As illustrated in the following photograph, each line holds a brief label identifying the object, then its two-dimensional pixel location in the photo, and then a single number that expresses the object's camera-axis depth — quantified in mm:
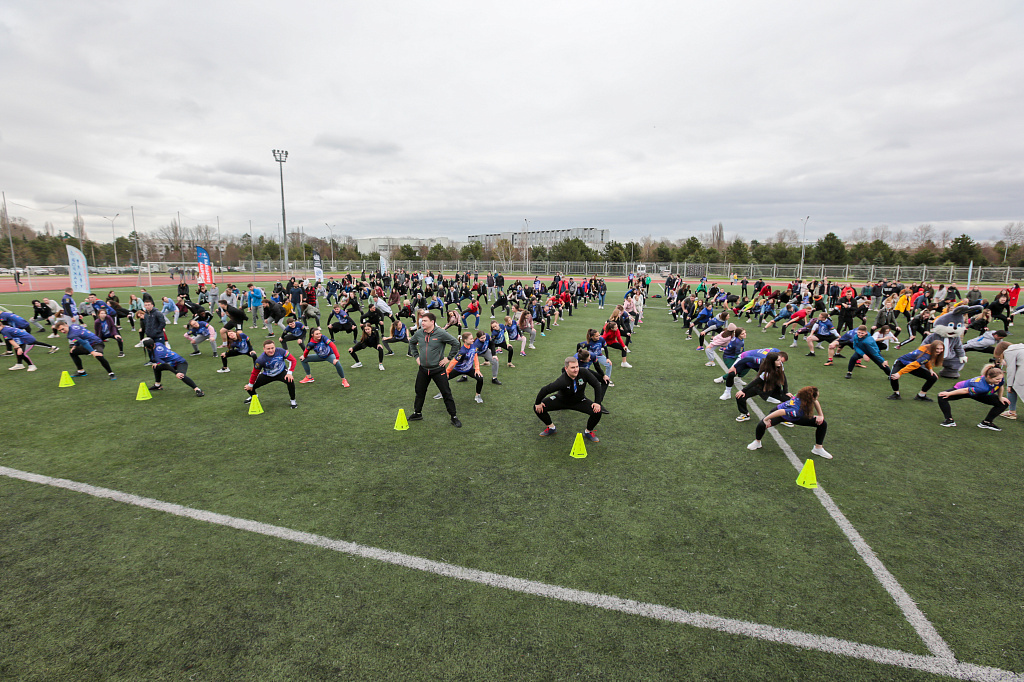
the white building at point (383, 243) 133850
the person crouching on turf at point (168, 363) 9672
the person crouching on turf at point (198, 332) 12766
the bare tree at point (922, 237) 77538
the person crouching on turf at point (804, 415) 6406
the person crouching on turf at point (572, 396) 6957
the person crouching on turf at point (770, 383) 7297
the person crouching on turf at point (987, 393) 7383
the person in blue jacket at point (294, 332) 11609
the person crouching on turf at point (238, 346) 10695
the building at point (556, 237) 123975
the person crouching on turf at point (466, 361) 9258
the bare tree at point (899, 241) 74969
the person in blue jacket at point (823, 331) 13312
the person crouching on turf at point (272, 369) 8789
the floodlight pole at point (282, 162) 46675
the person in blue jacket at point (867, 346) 10365
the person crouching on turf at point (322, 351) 10648
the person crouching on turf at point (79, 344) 10922
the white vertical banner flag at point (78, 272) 19891
